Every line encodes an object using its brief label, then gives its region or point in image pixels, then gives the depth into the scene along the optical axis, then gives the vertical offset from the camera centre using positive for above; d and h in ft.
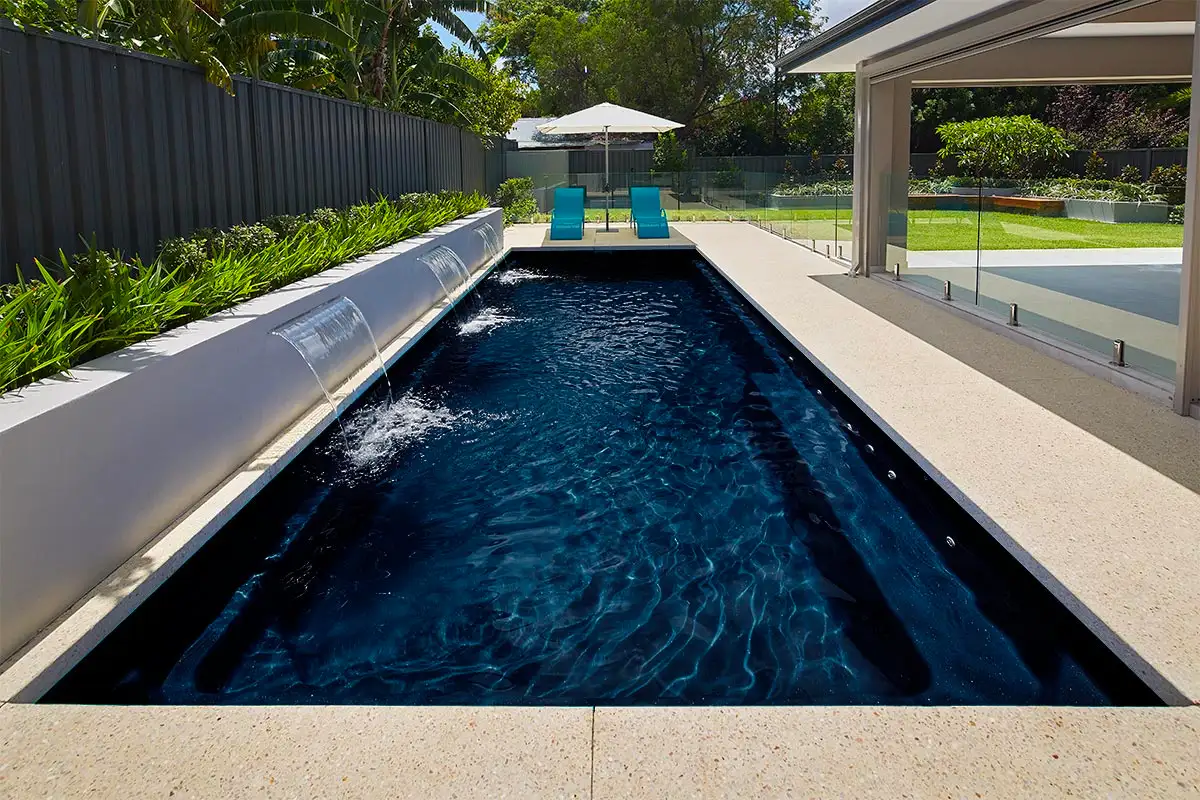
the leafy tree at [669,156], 108.78 +7.91
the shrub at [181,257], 22.91 -0.44
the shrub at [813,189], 48.95 +1.94
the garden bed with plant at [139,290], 14.51 -0.95
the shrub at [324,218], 34.52 +0.56
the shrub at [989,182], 31.71 +1.24
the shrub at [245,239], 26.04 -0.08
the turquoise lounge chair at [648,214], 64.69 +0.93
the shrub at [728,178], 80.74 +3.90
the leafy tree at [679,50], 145.79 +25.68
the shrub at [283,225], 30.63 +0.31
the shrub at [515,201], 84.45 +2.45
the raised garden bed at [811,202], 48.52 +1.28
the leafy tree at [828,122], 148.77 +14.82
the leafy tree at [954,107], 131.54 +14.96
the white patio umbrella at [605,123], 68.85 +7.06
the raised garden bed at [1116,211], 24.22 +0.24
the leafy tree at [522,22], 191.31 +38.90
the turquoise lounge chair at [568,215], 64.64 +0.97
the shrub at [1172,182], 22.69 +0.87
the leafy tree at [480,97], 86.63 +11.93
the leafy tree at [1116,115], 73.05 +8.79
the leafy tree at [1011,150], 32.91 +2.44
